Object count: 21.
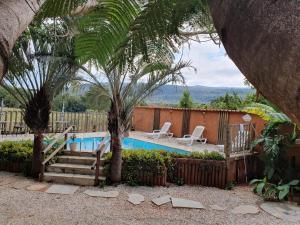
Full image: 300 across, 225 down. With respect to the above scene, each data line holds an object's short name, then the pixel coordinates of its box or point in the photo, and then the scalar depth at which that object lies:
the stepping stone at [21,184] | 4.80
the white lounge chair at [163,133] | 10.40
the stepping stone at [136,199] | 4.34
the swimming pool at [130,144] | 8.95
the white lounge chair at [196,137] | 9.22
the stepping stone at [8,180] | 4.96
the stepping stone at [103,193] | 4.56
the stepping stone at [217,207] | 4.22
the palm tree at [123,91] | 5.02
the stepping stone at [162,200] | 4.36
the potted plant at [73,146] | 6.46
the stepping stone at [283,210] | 3.97
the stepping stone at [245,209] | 4.12
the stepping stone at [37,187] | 4.72
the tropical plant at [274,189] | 4.63
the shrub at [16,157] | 5.61
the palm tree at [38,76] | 4.92
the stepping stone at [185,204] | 4.25
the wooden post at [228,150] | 5.32
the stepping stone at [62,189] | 4.62
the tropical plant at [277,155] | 5.18
